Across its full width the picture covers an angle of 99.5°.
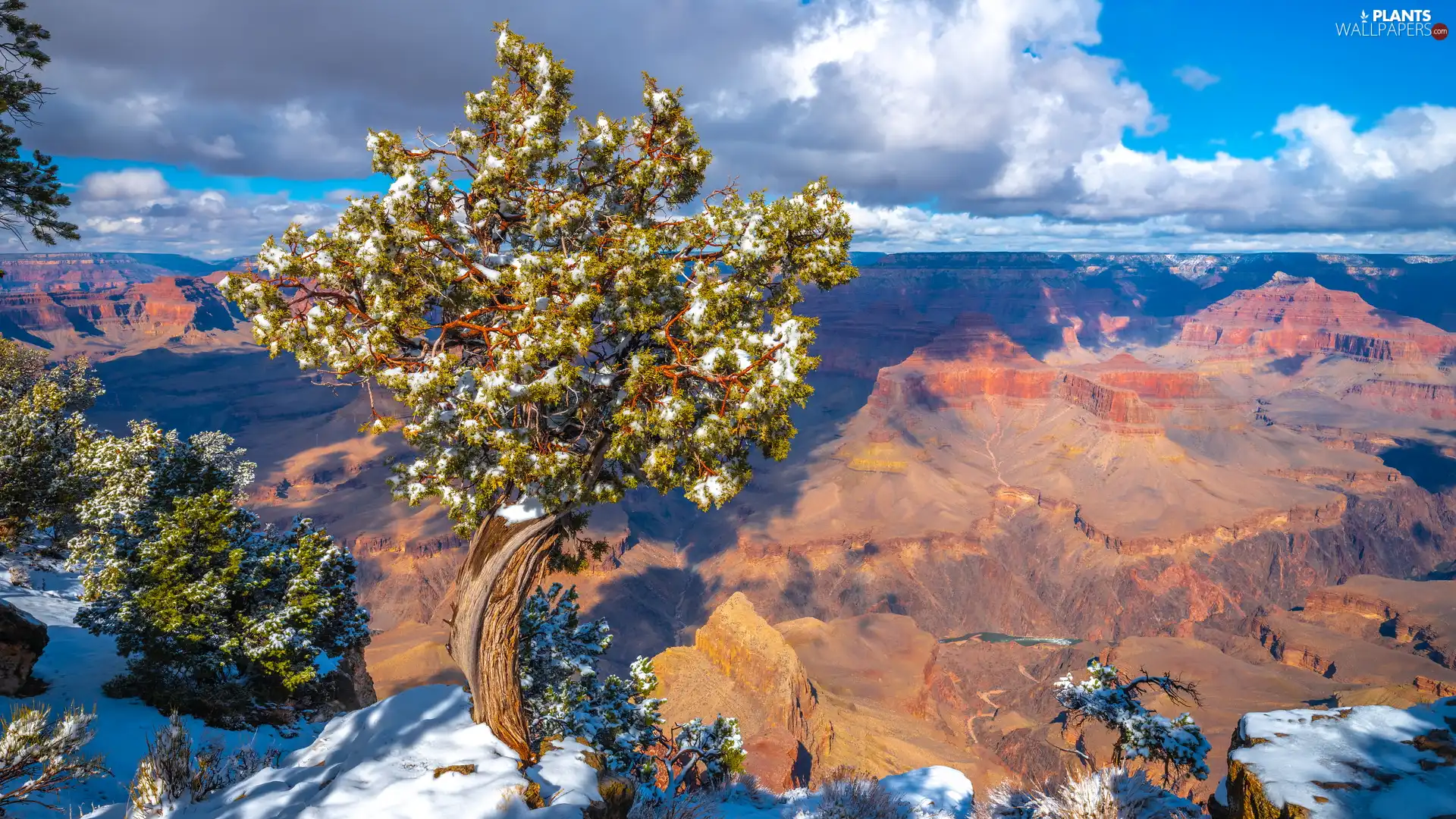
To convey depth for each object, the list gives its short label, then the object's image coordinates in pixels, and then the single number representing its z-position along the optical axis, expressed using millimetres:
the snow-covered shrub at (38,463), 17964
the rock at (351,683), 19812
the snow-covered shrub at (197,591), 16016
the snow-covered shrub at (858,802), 13094
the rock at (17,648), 14664
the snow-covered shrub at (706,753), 15164
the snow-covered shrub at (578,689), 14930
